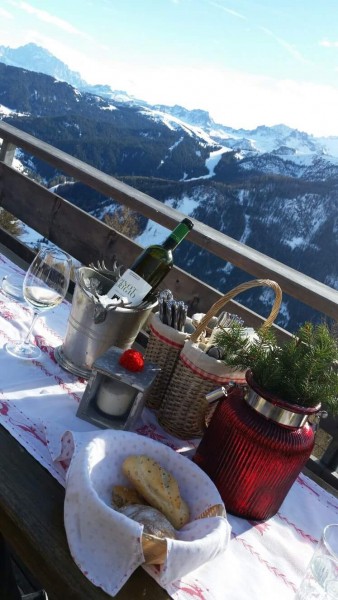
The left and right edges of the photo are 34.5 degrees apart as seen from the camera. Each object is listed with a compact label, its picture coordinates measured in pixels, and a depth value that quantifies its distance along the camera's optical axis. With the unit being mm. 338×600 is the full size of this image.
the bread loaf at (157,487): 814
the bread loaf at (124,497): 804
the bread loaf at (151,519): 743
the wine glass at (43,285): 1226
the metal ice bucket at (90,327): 1151
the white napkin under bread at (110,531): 692
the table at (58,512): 713
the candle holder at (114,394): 1032
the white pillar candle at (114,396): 1050
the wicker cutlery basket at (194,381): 1091
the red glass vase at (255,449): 917
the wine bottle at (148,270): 1182
